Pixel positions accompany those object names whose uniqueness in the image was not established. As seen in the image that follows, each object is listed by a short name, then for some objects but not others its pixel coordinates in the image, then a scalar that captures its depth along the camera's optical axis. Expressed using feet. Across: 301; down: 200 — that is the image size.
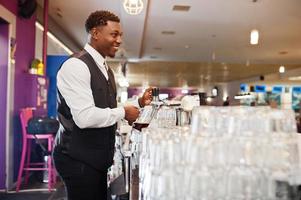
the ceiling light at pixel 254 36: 20.35
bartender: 4.78
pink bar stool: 14.35
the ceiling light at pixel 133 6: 13.05
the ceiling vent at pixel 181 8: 18.33
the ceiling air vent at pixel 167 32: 24.49
